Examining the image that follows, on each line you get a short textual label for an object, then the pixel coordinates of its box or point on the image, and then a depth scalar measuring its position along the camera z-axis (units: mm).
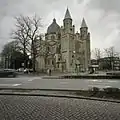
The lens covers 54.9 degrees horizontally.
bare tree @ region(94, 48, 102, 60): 47234
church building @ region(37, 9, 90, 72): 51747
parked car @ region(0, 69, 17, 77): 18946
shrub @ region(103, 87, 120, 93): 6967
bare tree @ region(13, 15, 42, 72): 28883
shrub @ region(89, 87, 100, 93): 7365
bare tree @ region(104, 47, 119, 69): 46779
